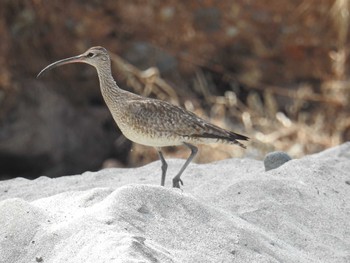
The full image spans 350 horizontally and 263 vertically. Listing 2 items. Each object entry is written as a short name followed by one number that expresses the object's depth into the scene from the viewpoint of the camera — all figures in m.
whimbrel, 15.14
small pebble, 15.90
